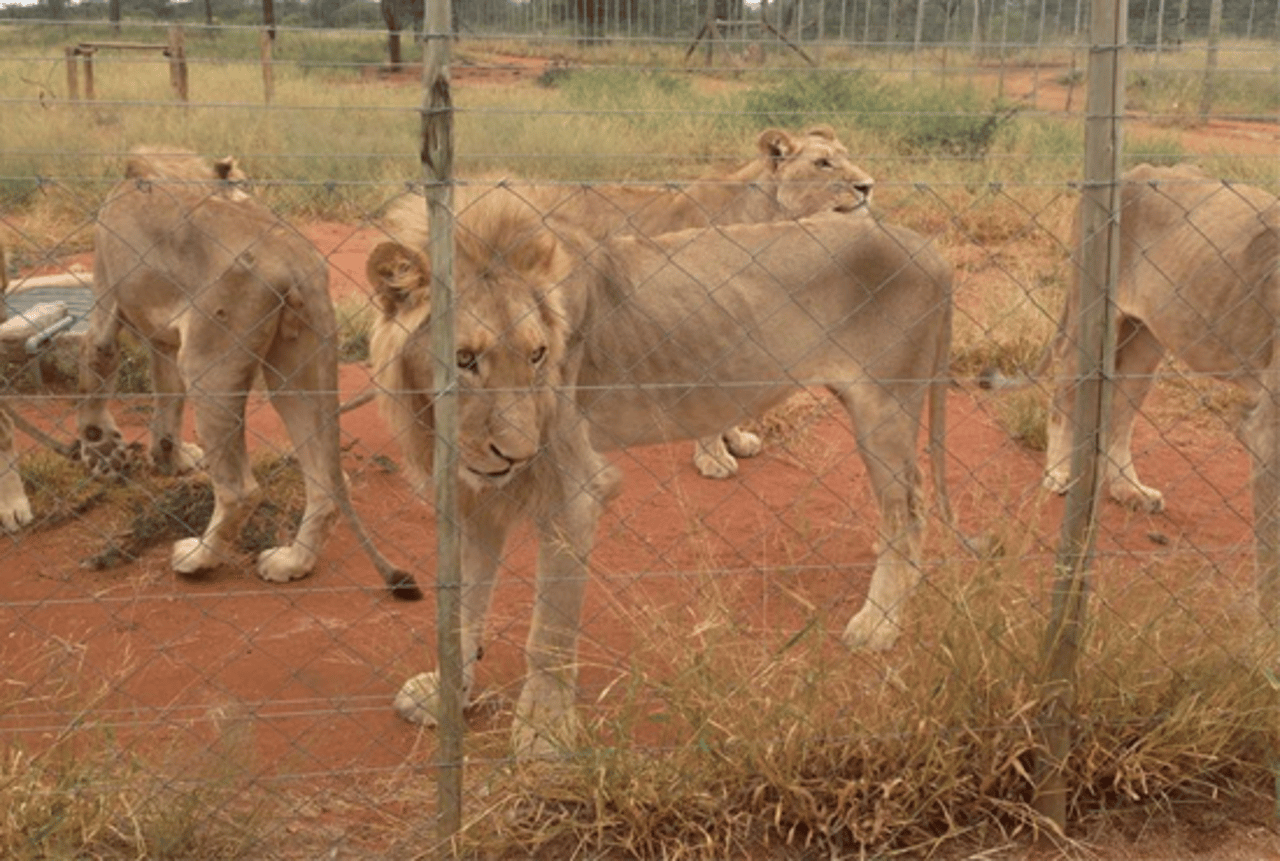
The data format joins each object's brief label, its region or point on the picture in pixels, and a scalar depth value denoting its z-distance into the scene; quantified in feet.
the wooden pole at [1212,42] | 55.36
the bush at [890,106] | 42.37
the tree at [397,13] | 55.47
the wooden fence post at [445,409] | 8.97
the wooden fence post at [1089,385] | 9.89
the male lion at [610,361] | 11.27
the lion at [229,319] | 15.44
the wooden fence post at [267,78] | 45.62
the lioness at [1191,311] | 15.71
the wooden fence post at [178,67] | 46.60
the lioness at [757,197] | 20.97
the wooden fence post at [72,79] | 45.75
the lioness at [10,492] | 17.08
